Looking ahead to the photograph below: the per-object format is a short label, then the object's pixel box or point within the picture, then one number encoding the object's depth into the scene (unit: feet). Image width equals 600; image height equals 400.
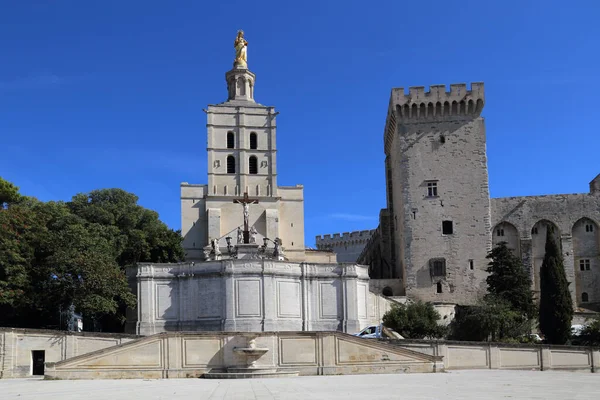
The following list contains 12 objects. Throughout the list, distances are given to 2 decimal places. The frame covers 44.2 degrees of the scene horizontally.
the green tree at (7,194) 217.15
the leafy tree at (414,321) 160.04
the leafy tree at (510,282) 182.91
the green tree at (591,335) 158.20
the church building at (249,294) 148.05
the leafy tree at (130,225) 194.18
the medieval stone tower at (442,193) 205.77
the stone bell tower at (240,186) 228.22
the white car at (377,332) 136.98
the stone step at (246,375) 92.68
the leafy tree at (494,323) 163.53
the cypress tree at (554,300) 161.07
